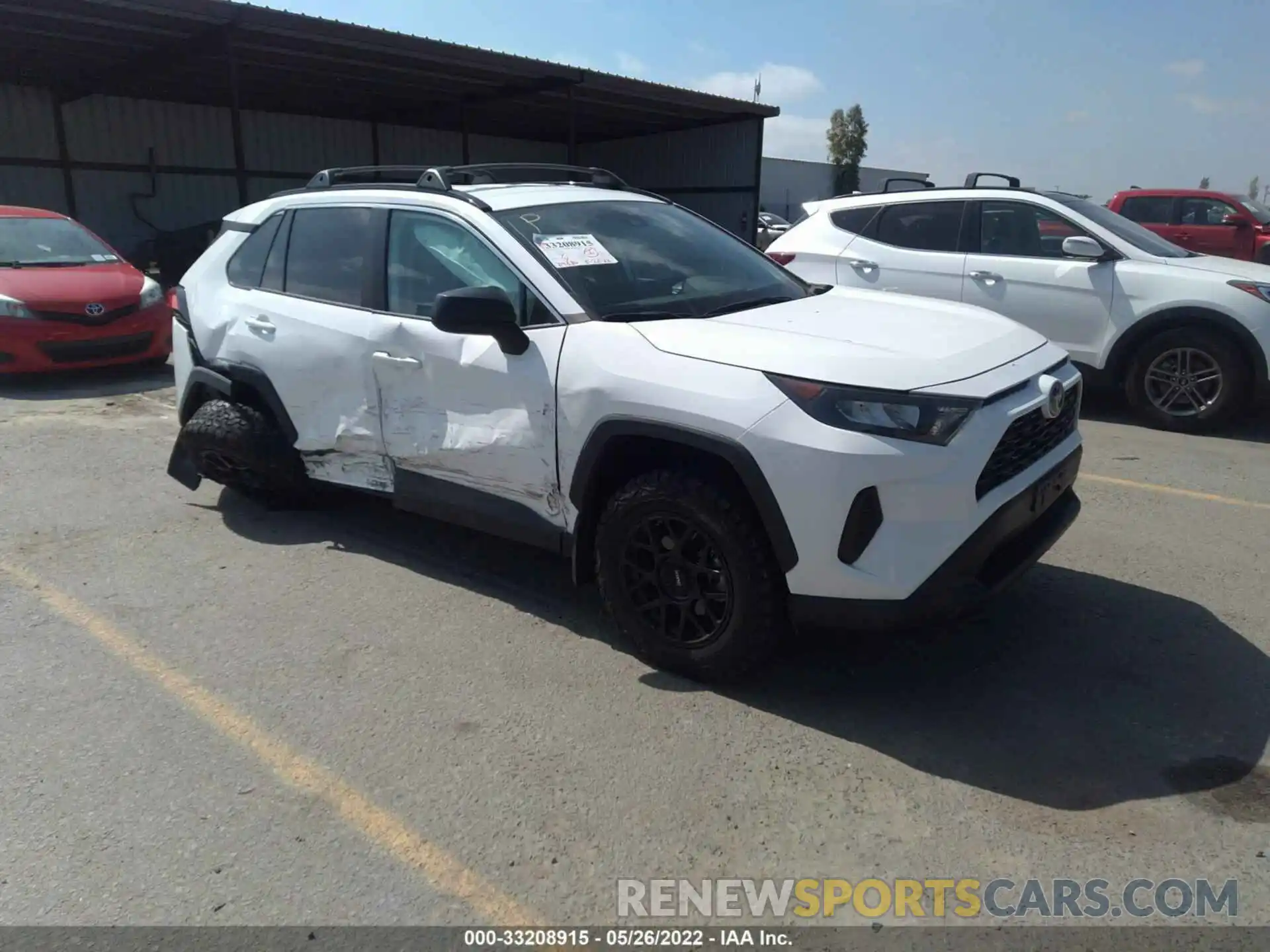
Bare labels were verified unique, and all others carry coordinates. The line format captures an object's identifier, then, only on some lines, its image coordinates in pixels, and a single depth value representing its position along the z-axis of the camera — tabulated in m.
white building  51.91
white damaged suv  2.89
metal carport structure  13.81
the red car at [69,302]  8.41
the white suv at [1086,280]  6.74
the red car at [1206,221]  13.97
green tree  67.69
